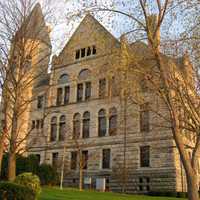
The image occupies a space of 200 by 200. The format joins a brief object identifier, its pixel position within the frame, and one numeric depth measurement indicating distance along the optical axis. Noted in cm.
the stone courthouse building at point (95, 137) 2650
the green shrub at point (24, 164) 2427
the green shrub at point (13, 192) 1099
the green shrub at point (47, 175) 2483
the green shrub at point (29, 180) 1432
